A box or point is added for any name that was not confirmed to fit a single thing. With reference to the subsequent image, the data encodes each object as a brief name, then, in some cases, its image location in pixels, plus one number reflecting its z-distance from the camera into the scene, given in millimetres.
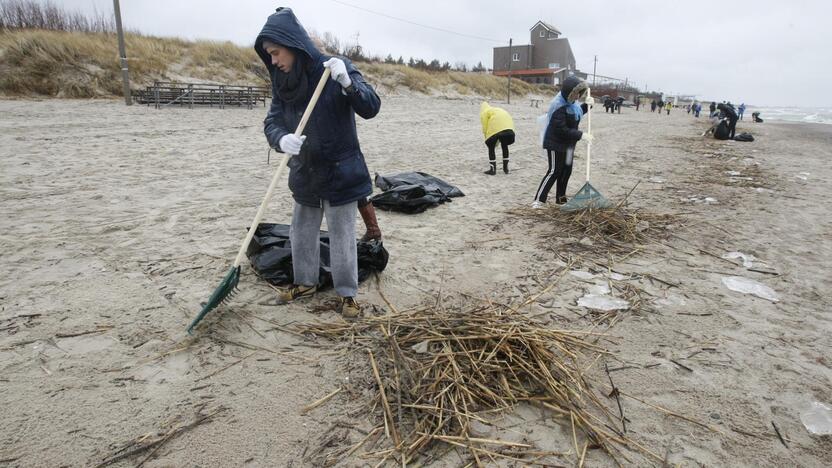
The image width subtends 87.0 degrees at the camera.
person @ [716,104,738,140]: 14738
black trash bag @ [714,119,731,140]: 14820
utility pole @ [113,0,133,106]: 14078
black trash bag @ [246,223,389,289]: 3232
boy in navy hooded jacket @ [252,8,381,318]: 2377
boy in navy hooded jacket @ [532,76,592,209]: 5139
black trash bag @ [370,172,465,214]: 5230
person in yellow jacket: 7527
